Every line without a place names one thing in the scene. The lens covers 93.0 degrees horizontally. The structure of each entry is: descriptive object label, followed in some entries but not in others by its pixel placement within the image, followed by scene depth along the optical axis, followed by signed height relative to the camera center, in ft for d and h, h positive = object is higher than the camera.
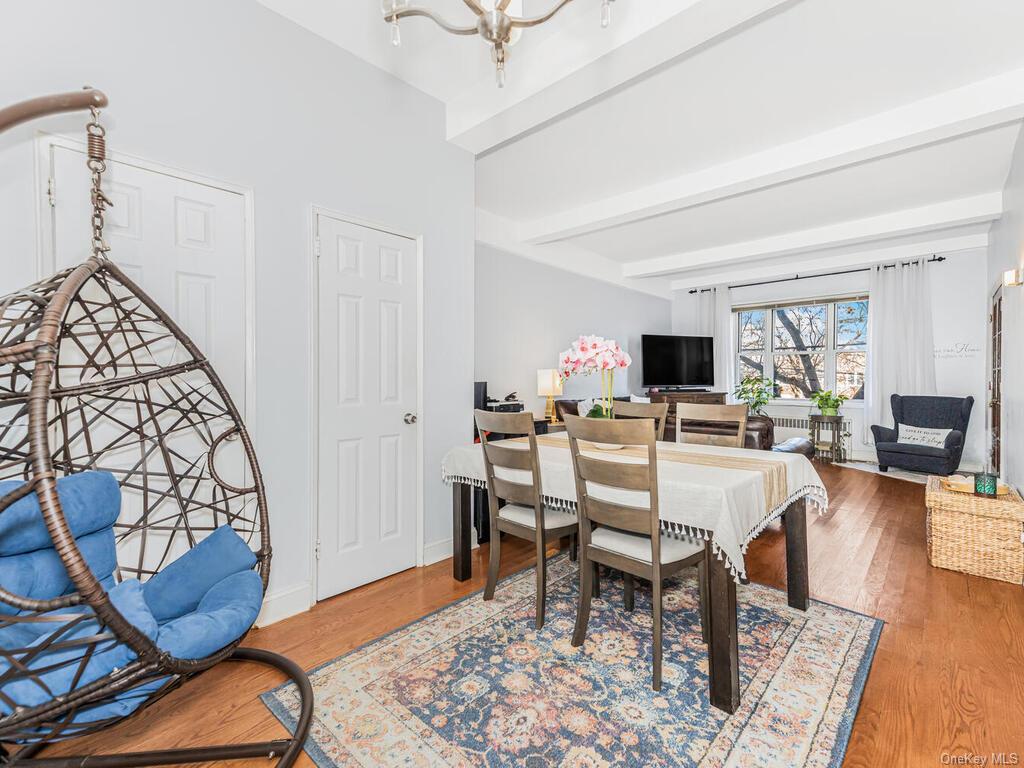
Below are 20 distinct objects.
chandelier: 5.30 +3.99
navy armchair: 17.01 -2.05
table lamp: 17.26 -0.25
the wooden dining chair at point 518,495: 7.08 -1.80
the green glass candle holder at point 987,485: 8.91 -1.97
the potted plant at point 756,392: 23.99 -0.69
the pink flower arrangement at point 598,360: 7.80 +0.29
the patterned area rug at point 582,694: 4.86 -3.68
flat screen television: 23.84 +0.86
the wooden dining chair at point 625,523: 5.68 -1.81
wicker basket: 8.46 -2.81
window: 22.39 +1.53
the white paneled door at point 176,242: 5.82 +1.78
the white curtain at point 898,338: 19.66 +1.68
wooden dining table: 5.41 -1.64
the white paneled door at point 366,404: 8.21 -0.47
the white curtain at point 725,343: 25.26 +1.84
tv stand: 21.22 -0.87
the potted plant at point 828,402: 21.08 -1.03
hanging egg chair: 3.38 -1.48
